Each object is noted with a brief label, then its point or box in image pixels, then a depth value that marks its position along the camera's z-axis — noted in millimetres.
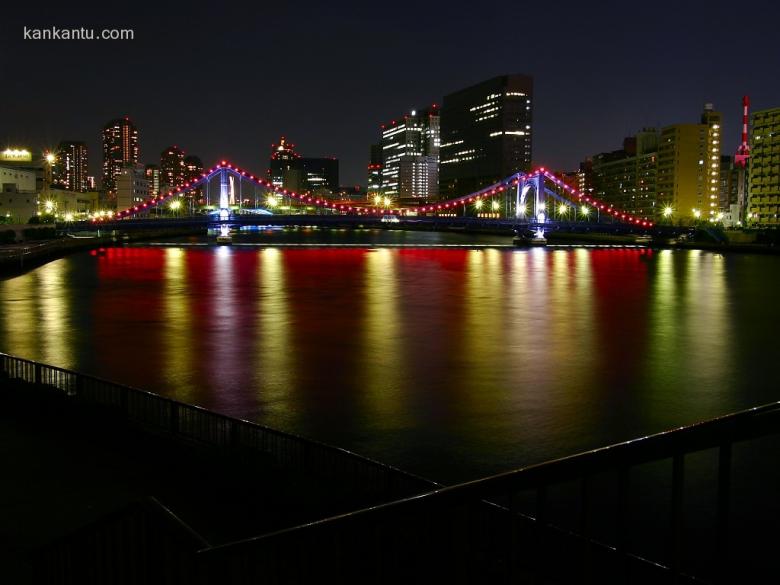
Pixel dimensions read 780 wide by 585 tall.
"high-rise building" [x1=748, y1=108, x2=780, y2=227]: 117875
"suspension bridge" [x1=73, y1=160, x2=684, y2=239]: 84750
